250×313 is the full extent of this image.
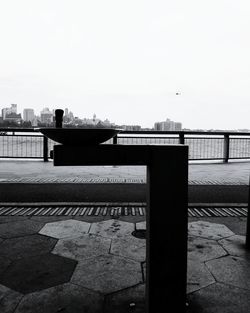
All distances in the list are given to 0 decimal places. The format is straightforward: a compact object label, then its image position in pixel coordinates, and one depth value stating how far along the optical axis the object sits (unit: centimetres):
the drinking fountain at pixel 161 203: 175
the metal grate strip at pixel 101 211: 439
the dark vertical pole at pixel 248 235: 322
